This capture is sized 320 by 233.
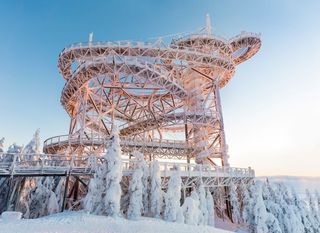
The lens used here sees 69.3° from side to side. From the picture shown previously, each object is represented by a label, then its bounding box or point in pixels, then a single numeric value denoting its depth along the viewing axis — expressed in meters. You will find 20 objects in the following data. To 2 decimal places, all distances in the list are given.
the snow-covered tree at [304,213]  22.75
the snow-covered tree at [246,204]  21.47
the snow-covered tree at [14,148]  28.45
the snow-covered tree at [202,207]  17.95
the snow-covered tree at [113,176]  14.64
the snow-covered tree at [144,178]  17.17
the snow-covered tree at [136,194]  15.16
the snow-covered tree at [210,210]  20.46
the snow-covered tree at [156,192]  16.83
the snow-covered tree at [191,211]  16.67
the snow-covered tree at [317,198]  31.98
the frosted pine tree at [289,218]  21.14
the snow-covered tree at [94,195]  14.84
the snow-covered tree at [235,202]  25.62
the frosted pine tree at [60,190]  21.46
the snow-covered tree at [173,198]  16.23
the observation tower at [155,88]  30.81
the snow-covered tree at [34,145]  30.56
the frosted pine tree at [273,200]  21.98
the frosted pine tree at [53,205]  19.03
